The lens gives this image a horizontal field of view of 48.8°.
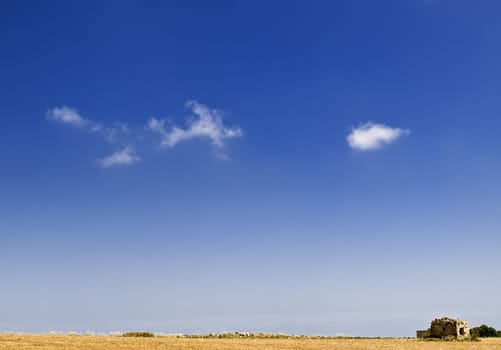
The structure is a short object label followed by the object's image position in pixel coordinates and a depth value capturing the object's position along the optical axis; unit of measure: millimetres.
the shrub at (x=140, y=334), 73562
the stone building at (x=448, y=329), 82500
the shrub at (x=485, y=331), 94056
